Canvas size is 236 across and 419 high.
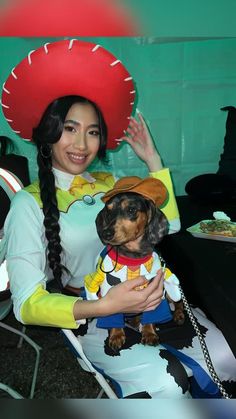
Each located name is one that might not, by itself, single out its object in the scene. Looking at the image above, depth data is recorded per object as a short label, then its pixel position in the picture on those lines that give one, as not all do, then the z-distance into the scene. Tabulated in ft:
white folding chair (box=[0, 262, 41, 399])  3.68
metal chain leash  2.82
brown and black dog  3.10
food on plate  4.95
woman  2.82
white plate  4.88
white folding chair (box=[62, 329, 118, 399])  3.11
